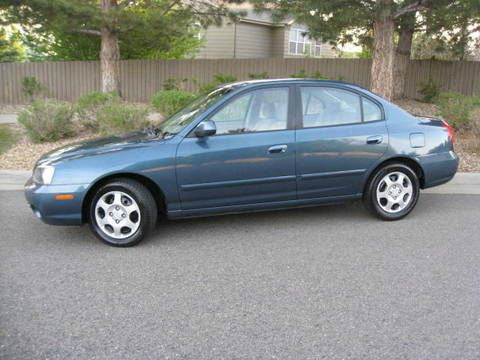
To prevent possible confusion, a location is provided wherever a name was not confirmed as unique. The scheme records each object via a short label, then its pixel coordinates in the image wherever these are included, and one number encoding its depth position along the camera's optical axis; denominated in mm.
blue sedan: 4801
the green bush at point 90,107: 10375
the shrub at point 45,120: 9773
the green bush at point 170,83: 14471
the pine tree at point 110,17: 12984
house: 28156
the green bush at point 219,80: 11231
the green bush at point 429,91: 15508
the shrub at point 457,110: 9820
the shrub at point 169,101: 10094
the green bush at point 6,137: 9854
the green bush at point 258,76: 12706
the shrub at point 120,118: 9320
